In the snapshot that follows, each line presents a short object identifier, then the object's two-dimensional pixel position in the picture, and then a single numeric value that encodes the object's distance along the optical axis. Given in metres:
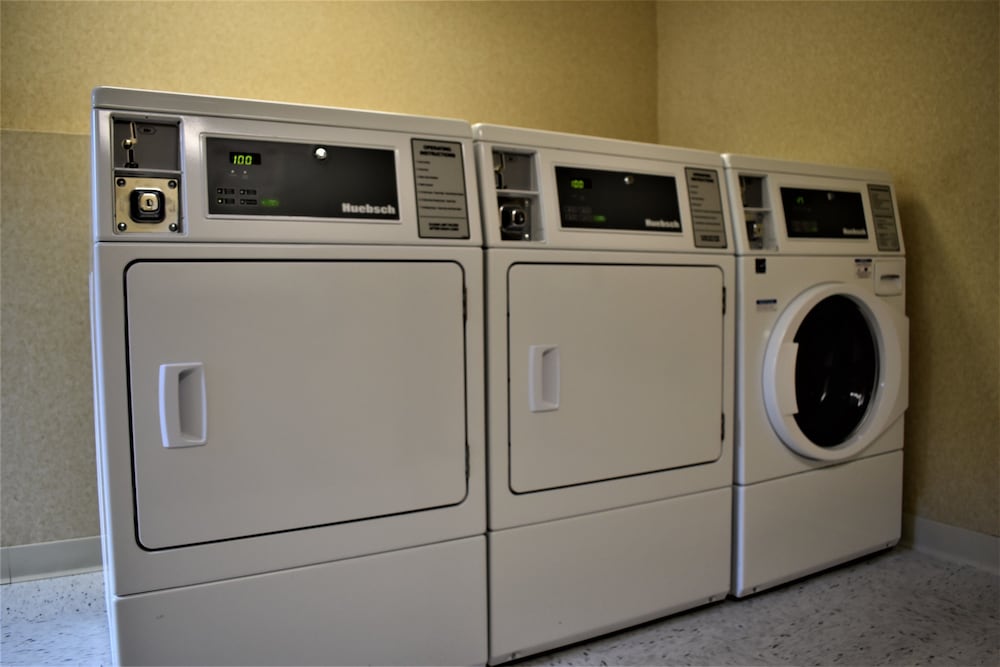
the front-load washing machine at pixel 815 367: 2.03
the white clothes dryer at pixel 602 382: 1.68
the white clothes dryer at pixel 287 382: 1.33
